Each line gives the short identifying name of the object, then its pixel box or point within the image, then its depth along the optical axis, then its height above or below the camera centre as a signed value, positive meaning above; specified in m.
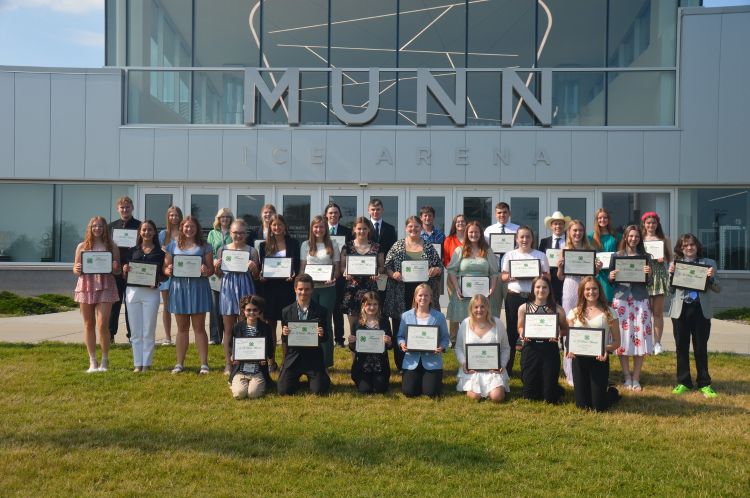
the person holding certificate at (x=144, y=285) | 8.01 -0.46
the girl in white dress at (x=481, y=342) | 7.07 -1.08
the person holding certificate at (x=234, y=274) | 7.95 -0.32
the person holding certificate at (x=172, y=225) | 8.83 +0.28
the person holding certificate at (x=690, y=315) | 7.55 -0.74
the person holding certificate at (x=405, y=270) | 8.17 -0.27
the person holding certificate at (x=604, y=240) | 8.41 +0.10
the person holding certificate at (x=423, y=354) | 7.18 -1.13
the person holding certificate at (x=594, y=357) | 6.71 -1.06
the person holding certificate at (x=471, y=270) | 8.19 -0.27
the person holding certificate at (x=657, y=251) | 8.16 -0.04
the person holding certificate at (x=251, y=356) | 7.06 -1.15
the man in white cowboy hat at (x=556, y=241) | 8.95 +0.09
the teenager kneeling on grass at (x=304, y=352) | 7.25 -1.12
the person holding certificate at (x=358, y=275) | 8.22 -0.33
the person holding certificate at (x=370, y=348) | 7.37 -1.10
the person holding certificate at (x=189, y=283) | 7.96 -0.43
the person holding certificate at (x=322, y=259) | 8.27 -0.14
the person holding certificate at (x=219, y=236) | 9.39 +0.15
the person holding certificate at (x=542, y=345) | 7.01 -1.01
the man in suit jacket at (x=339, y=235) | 9.14 +0.14
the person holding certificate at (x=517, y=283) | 8.10 -0.42
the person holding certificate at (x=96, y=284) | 8.07 -0.45
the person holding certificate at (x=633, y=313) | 7.63 -0.73
